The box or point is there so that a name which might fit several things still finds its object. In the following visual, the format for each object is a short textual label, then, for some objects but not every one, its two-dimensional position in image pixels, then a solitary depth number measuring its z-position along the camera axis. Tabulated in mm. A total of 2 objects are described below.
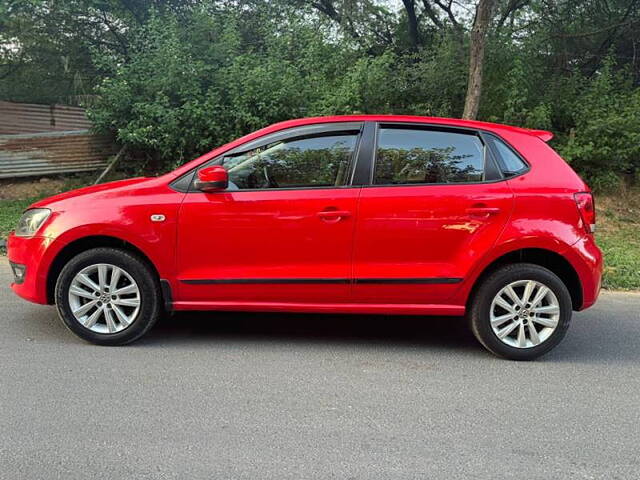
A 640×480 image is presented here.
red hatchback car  4098
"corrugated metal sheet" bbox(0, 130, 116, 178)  10867
